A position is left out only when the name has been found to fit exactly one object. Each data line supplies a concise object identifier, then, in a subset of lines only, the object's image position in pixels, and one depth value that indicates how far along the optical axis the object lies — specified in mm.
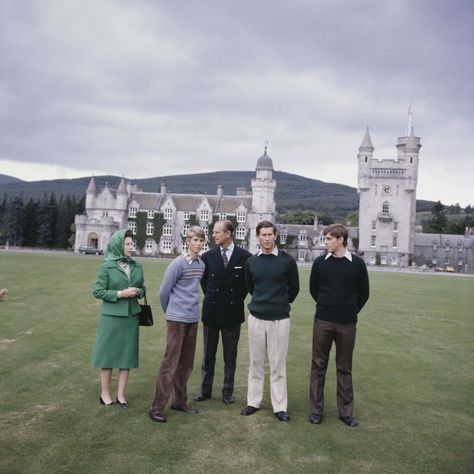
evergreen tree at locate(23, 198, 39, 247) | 80312
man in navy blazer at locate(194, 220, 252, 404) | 7758
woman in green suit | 7145
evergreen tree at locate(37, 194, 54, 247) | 79938
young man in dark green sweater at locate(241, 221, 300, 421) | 7215
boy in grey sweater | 7113
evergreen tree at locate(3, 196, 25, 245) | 78062
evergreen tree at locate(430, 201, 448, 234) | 106812
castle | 73125
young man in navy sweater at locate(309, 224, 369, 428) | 7062
